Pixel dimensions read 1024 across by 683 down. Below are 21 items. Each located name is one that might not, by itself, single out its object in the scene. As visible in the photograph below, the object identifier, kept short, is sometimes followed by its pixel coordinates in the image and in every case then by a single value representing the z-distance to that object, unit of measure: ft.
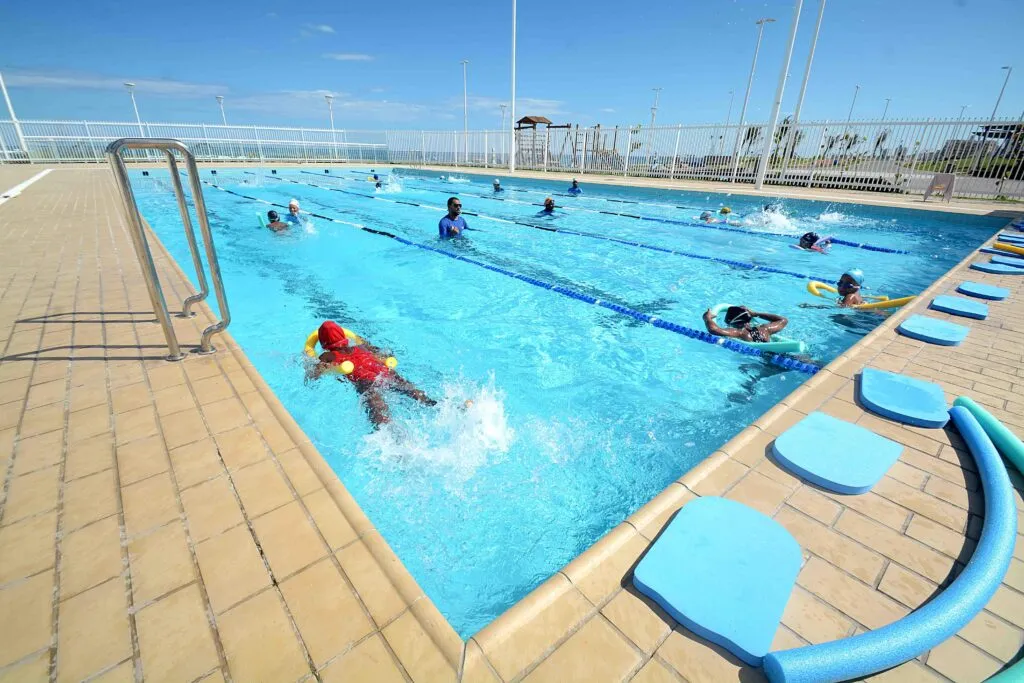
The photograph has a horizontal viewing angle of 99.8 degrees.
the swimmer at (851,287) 18.53
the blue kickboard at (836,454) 6.85
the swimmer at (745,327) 15.88
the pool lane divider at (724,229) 31.96
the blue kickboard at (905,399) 8.39
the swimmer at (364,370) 12.04
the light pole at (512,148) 75.66
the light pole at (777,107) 42.04
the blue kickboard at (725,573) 4.67
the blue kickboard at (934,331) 11.96
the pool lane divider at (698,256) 25.69
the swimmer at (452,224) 31.42
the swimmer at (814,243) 28.81
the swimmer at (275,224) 32.53
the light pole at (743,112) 55.88
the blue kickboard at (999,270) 19.16
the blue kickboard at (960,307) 13.92
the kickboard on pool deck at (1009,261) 20.61
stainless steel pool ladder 8.38
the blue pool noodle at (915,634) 4.17
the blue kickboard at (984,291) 15.89
